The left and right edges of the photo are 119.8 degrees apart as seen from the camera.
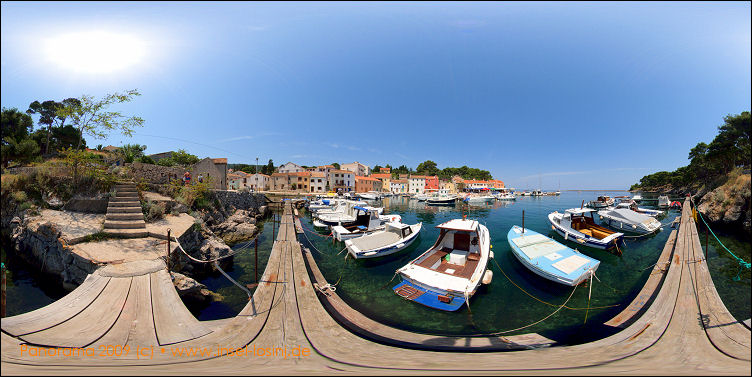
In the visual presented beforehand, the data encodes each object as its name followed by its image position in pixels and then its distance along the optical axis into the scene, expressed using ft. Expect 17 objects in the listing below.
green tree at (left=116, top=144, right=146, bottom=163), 60.01
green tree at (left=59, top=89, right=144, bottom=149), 28.83
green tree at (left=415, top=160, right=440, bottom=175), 288.30
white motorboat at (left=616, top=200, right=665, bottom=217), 87.04
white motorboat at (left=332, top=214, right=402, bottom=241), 49.61
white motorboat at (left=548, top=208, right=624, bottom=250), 40.27
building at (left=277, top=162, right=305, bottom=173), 198.70
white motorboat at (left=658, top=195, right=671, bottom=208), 119.57
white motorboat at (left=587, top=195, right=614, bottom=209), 115.36
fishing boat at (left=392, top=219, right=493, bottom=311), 22.11
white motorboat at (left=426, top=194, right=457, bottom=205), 140.05
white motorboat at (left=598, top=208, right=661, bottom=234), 56.29
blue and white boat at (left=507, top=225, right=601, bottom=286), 26.63
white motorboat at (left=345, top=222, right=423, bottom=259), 37.22
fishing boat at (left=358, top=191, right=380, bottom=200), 159.84
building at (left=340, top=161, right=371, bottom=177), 223.88
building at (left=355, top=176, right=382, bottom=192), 190.70
